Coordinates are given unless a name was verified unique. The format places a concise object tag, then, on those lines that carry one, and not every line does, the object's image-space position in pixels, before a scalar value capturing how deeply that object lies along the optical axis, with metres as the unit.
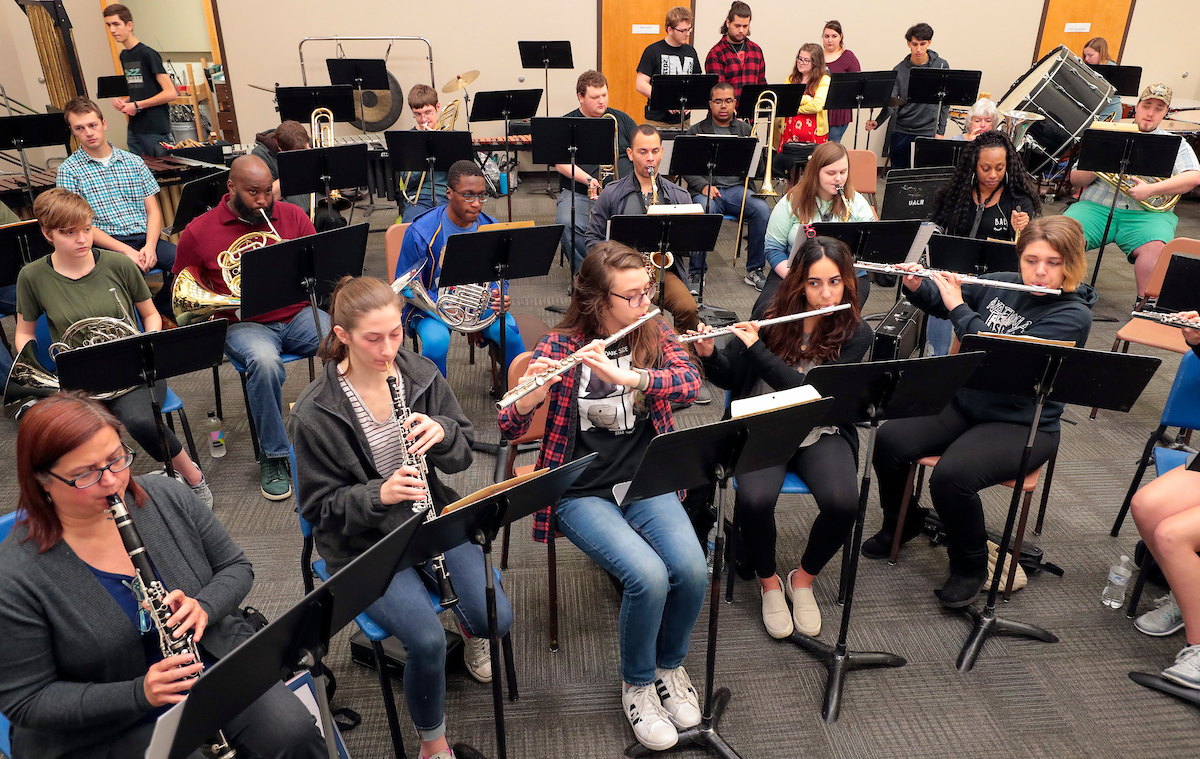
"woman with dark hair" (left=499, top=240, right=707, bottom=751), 2.32
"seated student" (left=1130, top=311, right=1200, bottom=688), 2.56
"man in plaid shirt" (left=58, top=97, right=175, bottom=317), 4.30
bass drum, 5.97
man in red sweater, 3.45
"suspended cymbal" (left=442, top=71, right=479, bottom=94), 7.70
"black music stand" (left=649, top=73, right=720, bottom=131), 6.37
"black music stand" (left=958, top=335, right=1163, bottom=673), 2.36
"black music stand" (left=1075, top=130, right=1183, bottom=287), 4.80
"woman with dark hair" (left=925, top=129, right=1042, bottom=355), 4.25
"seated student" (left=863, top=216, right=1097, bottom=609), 2.79
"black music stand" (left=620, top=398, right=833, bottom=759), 1.98
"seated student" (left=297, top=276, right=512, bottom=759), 2.07
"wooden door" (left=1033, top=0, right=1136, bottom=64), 9.07
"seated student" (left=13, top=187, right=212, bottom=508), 3.12
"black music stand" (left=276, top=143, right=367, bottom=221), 4.62
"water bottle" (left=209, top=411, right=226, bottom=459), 3.87
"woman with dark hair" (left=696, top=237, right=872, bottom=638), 2.71
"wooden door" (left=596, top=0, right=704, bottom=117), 8.70
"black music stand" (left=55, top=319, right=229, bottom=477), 2.48
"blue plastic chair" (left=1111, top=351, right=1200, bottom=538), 2.92
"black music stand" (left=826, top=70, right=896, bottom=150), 6.71
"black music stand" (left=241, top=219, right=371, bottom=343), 3.08
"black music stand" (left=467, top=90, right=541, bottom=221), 6.51
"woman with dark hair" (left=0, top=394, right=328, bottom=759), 1.60
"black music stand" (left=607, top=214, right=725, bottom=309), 4.04
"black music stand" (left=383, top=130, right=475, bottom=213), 5.17
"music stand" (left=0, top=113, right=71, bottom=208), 5.27
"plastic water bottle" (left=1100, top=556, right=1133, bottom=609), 2.93
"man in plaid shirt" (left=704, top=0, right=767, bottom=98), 7.42
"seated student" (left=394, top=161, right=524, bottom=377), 3.83
